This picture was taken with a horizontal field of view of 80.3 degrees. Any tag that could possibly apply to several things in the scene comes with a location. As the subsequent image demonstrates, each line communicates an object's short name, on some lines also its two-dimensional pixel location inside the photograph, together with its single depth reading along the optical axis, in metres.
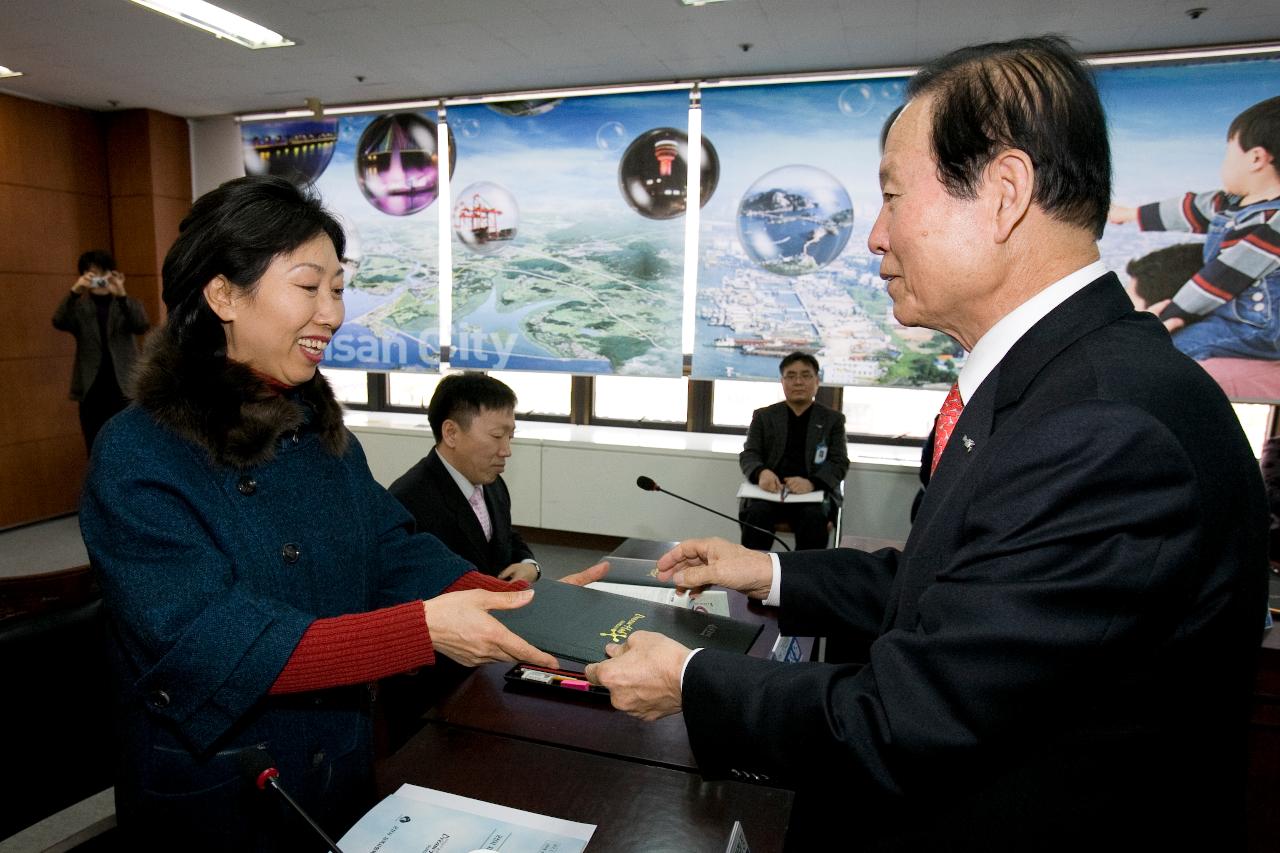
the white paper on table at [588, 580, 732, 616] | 2.06
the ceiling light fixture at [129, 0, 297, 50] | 3.84
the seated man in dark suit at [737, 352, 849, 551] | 4.36
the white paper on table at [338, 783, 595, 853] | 1.04
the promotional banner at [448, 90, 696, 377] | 5.04
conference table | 1.11
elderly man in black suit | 0.75
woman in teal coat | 1.07
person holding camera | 5.24
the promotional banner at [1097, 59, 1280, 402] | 4.11
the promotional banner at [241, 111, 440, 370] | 5.55
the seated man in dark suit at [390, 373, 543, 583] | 2.35
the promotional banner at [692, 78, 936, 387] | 4.67
